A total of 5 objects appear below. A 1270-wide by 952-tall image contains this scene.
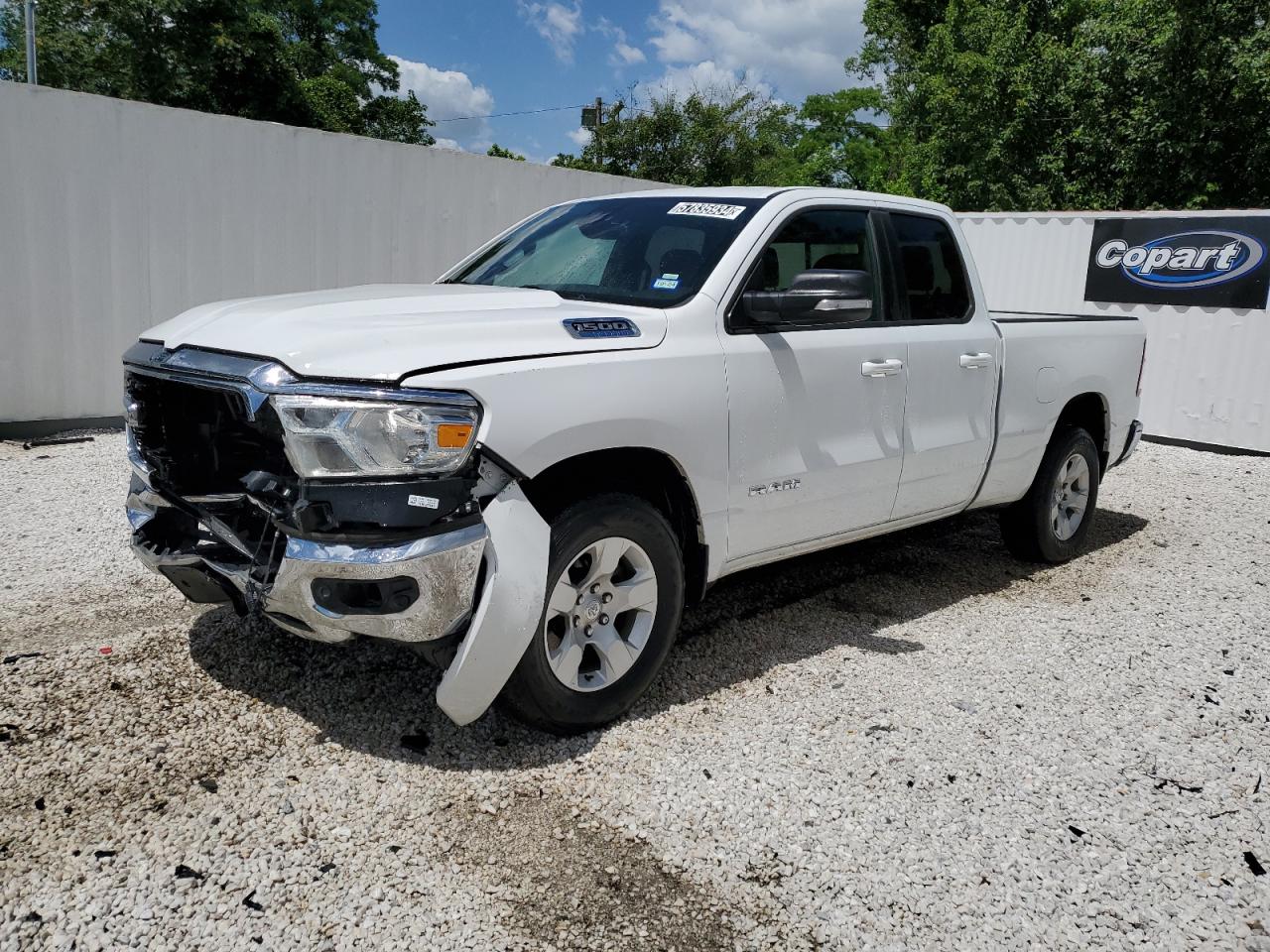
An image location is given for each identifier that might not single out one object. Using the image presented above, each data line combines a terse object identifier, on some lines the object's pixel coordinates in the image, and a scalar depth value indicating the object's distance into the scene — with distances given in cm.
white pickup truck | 293
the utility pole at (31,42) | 1744
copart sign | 1041
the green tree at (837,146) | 3759
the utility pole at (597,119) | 4088
